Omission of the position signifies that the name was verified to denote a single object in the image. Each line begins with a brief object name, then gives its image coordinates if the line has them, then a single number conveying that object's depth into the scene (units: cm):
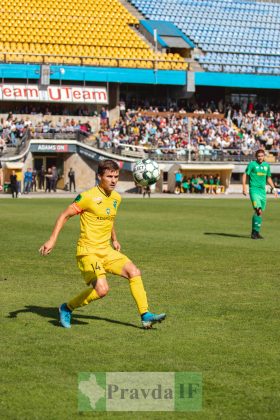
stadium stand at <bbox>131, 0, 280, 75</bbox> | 6981
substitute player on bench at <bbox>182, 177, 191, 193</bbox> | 5946
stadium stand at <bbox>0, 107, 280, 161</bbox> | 5853
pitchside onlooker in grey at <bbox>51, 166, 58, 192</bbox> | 5759
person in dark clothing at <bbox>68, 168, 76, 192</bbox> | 5775
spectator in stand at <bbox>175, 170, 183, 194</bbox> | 5829
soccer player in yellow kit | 1005
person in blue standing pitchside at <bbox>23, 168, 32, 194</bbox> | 5547
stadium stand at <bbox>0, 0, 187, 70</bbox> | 6225
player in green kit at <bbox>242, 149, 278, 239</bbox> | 2208
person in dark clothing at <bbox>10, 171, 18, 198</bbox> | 5019
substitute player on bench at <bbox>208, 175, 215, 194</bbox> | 6106
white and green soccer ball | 1624
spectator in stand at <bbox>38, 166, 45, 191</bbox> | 5893
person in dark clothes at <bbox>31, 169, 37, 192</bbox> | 5694
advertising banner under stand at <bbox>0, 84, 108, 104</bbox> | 6019
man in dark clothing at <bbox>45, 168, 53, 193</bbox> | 5770
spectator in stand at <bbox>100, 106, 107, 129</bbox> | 6247
